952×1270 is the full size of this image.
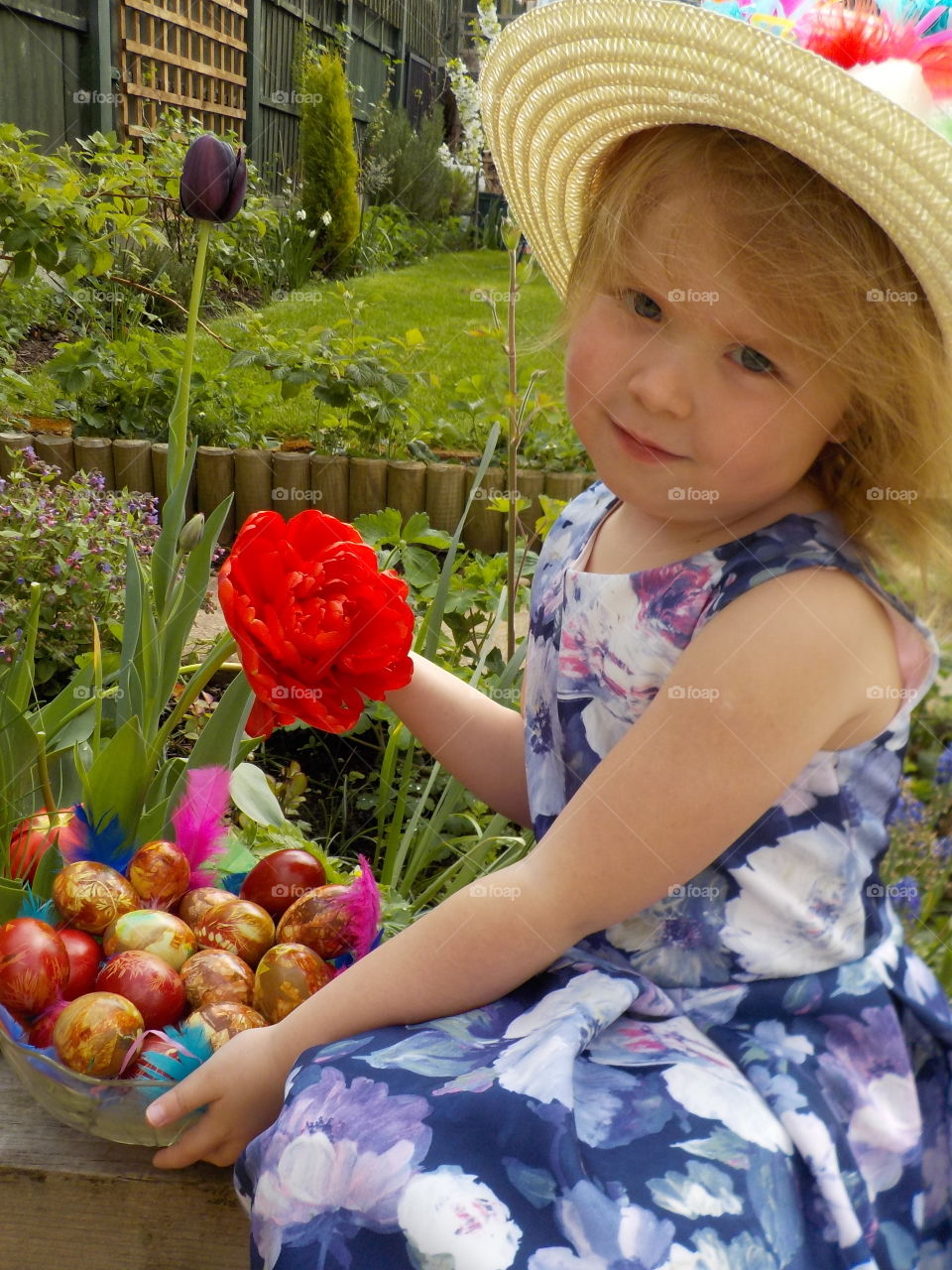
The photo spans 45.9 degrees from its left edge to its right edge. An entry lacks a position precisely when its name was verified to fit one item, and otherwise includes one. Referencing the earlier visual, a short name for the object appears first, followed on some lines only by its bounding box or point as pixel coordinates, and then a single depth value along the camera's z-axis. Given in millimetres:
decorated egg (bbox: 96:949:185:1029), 922
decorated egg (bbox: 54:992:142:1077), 869
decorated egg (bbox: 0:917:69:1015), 916
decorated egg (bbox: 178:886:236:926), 1059
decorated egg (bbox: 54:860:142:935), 1002
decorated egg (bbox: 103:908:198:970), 987
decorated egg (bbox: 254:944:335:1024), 952
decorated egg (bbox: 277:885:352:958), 1019
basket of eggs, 881
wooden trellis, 5836
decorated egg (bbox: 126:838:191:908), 1058
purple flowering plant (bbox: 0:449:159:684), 2008
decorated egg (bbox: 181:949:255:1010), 954
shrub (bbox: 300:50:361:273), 6551
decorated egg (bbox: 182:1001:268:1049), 914
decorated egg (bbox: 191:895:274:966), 1015
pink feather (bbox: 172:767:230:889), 1107
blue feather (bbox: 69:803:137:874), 1086
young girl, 759
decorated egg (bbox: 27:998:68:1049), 907
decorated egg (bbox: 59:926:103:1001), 954
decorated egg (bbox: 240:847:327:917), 1090
